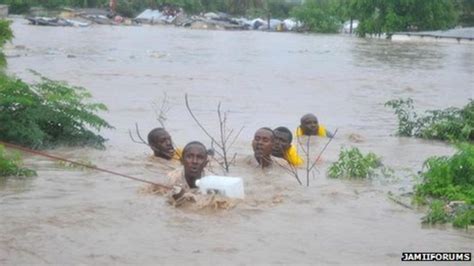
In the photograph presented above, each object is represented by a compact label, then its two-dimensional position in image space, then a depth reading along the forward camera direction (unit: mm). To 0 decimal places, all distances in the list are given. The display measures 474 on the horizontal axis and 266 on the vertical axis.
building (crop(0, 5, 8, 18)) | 67131
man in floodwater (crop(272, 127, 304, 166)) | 10748
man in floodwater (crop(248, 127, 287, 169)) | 10258
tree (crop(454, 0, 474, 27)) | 78694
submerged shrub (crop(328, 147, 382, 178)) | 10109
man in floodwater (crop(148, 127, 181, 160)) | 11038
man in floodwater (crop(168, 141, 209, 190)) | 8492
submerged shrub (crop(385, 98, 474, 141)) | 13375
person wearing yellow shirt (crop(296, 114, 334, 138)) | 13445
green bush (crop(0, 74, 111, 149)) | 11438
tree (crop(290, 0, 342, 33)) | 82250
